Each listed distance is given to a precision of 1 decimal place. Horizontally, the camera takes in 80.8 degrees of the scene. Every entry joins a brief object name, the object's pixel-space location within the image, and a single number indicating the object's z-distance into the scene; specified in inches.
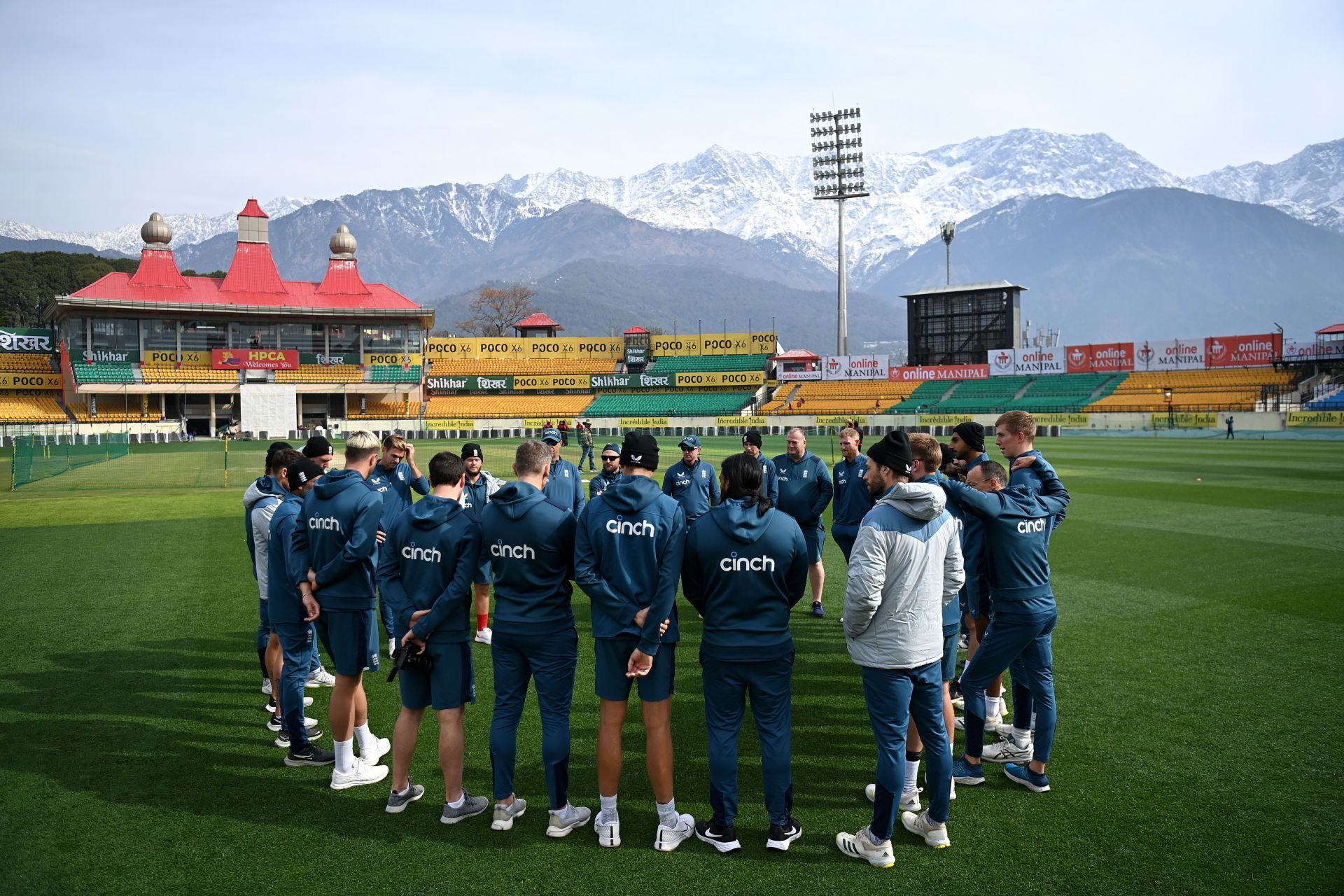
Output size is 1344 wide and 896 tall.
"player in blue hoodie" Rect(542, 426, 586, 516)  324.2
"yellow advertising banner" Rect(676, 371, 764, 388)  2738.7
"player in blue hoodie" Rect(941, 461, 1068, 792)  197.9
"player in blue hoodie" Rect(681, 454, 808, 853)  172.4
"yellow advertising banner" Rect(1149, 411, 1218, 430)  1790.1
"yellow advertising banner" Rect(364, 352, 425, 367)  2571.4
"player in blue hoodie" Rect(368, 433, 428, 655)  319.3
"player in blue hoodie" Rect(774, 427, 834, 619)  350.3
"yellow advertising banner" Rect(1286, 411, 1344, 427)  1665.8
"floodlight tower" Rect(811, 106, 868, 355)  2464.3
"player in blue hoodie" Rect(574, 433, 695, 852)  177.5
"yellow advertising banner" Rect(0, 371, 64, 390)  2297.0
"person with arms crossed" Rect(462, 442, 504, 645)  346.3
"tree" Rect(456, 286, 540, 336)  4045.3
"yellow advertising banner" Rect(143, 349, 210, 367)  2353.6
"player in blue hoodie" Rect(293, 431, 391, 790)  207.3
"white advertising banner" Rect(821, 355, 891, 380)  2564.0
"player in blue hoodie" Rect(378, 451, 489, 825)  188.5
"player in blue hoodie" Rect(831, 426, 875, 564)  327.0
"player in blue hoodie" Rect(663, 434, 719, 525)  357.1
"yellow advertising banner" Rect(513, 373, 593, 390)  2790.4
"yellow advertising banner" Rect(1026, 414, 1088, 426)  1924.2
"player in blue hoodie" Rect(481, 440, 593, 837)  184.2
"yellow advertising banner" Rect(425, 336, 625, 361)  2913.4
